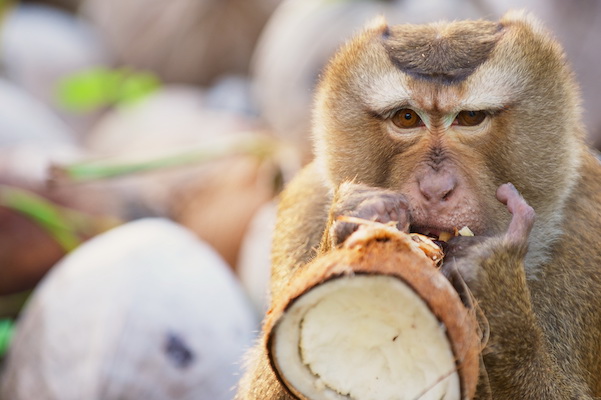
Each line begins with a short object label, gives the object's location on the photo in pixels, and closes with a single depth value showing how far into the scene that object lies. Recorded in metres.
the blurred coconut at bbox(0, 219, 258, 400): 5.43
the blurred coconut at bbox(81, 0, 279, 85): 11.01
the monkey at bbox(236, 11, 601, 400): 3.26
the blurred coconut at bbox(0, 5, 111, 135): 11.22
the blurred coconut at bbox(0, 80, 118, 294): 6.83
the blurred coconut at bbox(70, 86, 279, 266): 7.60
